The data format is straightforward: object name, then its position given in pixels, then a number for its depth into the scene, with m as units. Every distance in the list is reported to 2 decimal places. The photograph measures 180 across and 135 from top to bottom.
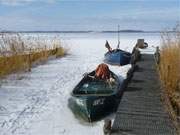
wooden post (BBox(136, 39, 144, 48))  12.19
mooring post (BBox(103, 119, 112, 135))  3.51
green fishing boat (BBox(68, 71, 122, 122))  4.24
